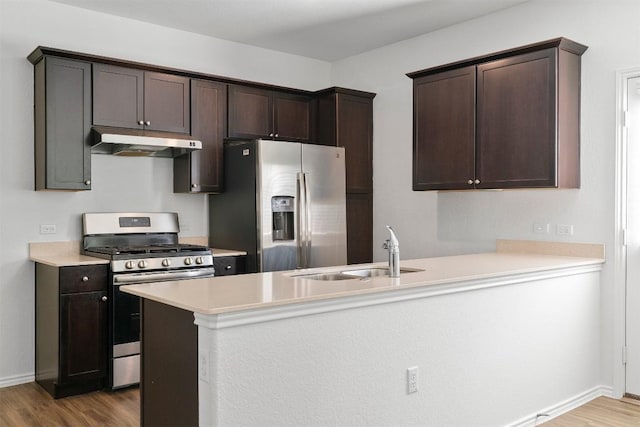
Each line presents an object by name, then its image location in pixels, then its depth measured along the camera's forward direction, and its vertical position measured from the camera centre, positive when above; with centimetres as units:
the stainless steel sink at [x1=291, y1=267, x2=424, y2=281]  303 -36
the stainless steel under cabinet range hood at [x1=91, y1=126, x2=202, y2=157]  401 +49
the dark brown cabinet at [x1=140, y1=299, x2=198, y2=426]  219 -64
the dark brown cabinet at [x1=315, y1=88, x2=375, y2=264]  523 +61
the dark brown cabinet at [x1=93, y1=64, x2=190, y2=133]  412 +83
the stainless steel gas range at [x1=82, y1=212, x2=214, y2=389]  383 -37
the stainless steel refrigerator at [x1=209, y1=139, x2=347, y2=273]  447 +3
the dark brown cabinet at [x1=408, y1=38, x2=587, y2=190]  362 +61
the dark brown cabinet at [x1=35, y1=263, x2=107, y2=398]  367 -79
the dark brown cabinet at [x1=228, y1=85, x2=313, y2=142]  486 +85
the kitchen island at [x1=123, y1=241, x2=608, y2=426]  208 -60
